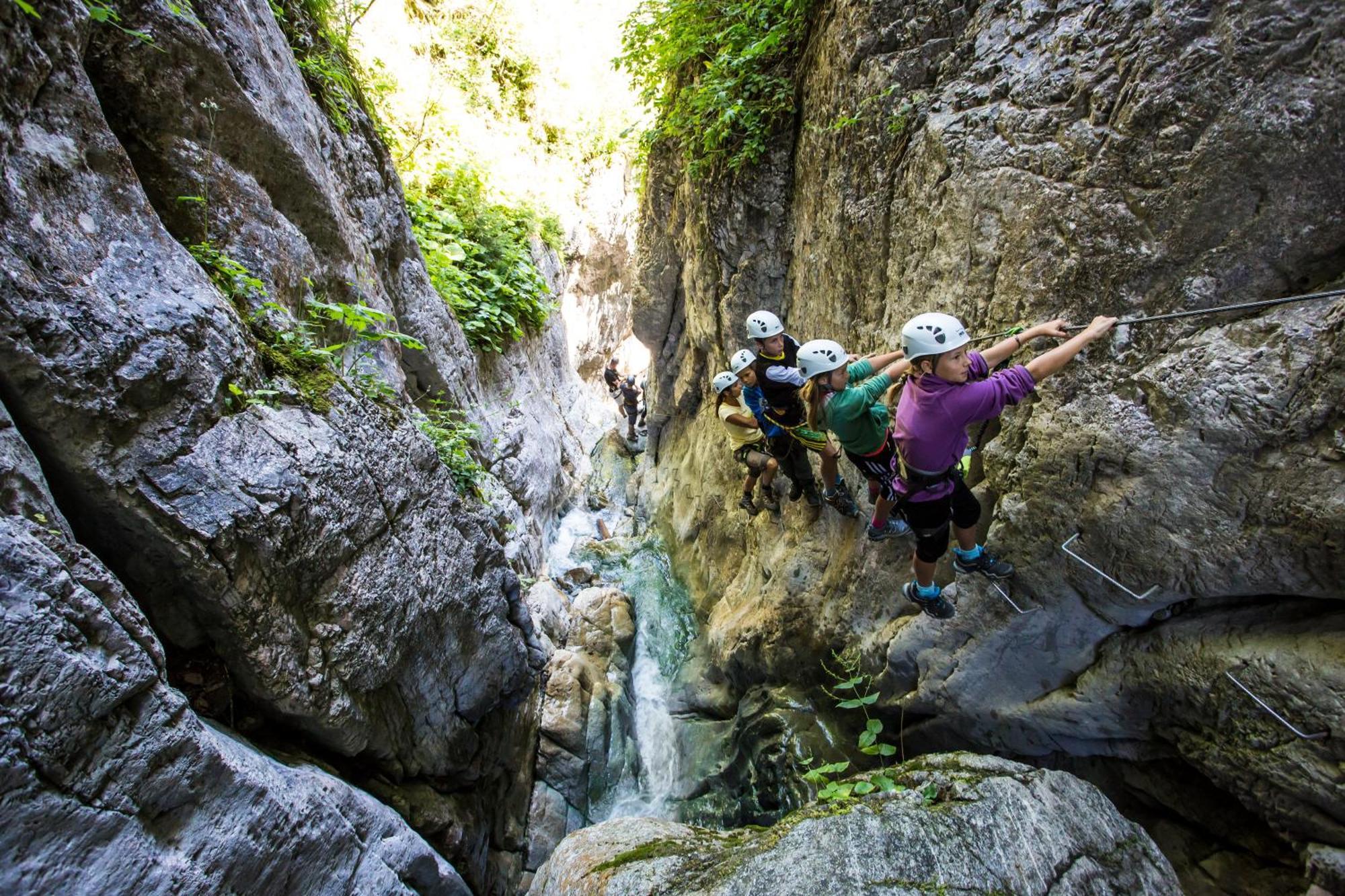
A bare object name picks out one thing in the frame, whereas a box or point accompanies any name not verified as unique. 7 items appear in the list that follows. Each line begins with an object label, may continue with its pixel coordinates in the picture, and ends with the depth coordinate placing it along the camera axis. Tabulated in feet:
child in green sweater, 13.58
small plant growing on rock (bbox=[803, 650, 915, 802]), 11.83
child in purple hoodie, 10.31
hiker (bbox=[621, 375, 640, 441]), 62.23
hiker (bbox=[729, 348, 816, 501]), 19.49
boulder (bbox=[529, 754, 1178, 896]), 8.85
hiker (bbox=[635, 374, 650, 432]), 64.39
